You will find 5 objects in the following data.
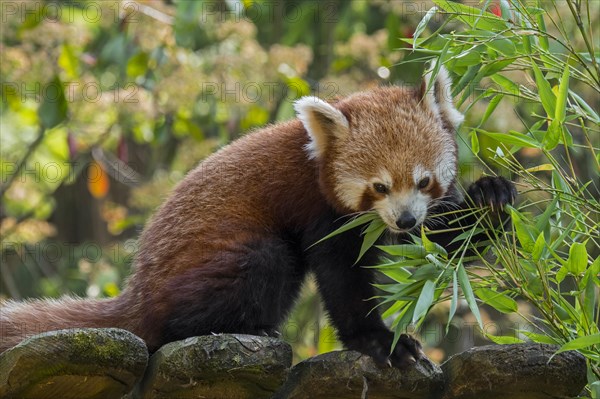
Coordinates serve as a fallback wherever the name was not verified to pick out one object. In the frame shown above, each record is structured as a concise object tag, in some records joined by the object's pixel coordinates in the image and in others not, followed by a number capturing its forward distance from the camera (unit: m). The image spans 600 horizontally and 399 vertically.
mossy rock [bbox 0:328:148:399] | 5.76
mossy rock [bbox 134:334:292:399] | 6.09
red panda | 7.42
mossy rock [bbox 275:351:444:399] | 6.49
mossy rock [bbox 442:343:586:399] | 6.16
